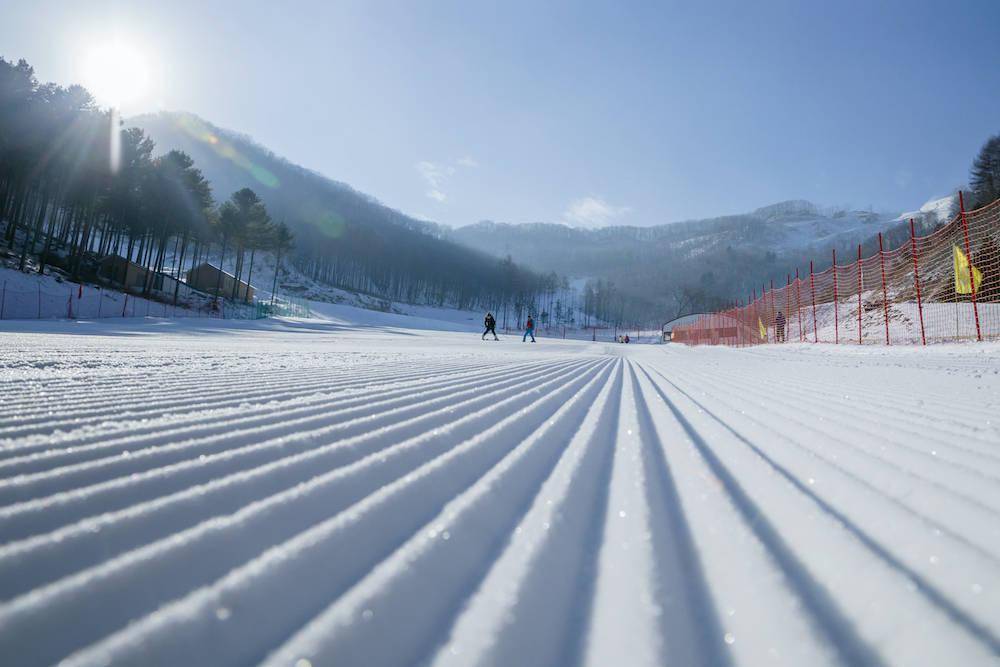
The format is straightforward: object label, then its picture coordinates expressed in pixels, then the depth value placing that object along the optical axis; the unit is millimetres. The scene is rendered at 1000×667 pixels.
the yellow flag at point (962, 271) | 6302
